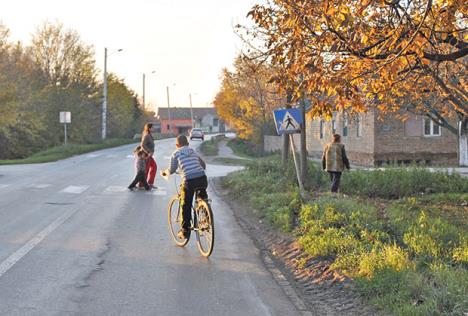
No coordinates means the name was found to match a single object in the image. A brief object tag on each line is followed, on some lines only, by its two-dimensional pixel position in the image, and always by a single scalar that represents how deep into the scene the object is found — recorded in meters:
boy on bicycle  9.66
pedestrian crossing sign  14.72
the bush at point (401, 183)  16.55
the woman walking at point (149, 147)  19.01
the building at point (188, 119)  163.12
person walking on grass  16.27
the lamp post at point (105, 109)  57.97
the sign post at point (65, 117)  42.62
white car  82.38
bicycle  9.25
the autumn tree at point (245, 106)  35.38
